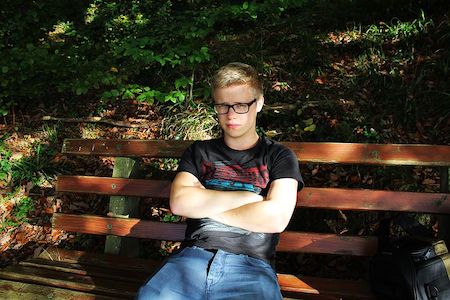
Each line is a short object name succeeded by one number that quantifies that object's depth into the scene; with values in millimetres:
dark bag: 2260
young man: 2355
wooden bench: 2867
